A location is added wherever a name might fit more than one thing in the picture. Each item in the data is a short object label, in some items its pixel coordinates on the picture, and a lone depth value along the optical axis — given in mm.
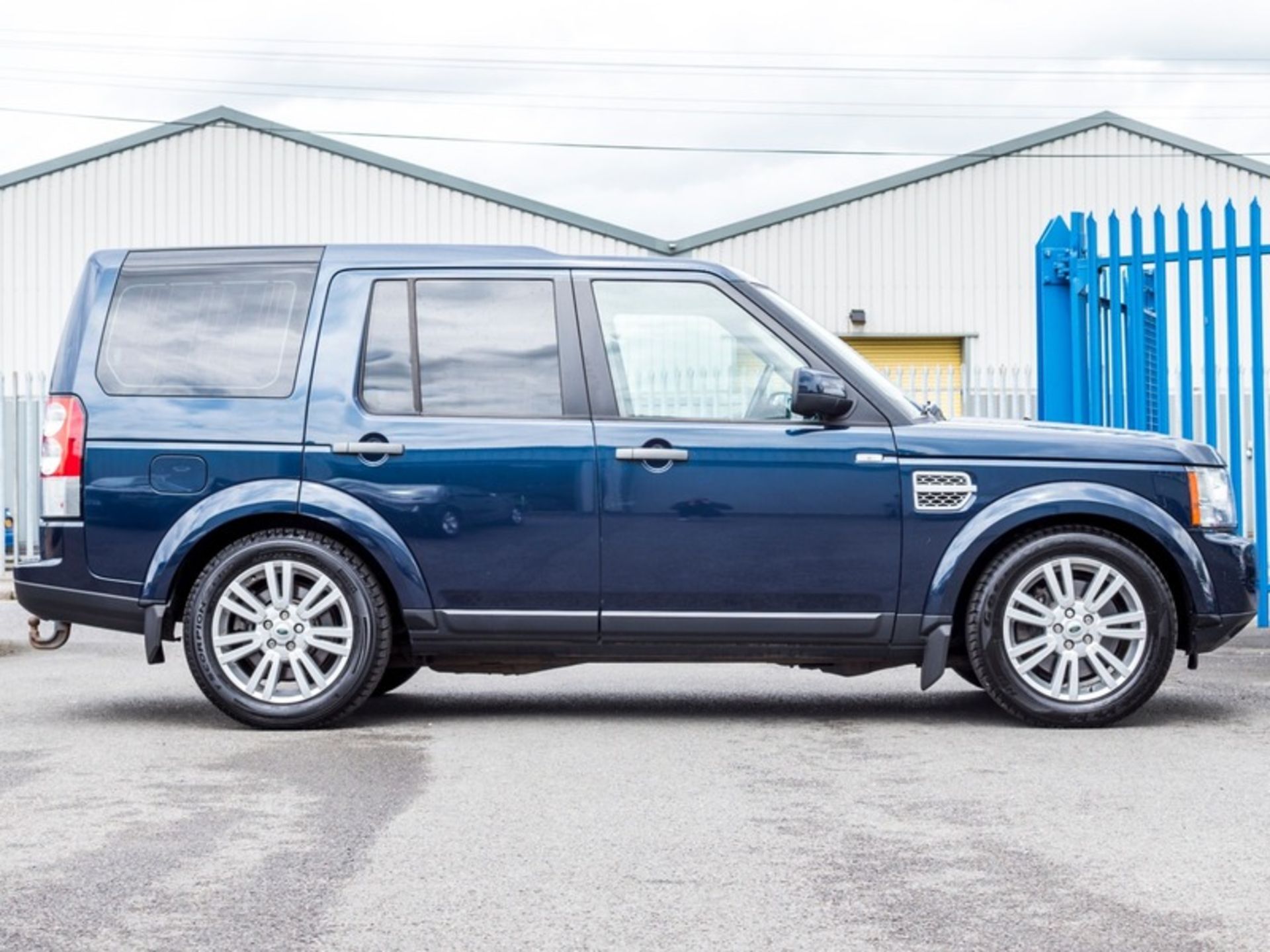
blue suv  7906
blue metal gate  11641
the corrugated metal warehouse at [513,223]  32188
